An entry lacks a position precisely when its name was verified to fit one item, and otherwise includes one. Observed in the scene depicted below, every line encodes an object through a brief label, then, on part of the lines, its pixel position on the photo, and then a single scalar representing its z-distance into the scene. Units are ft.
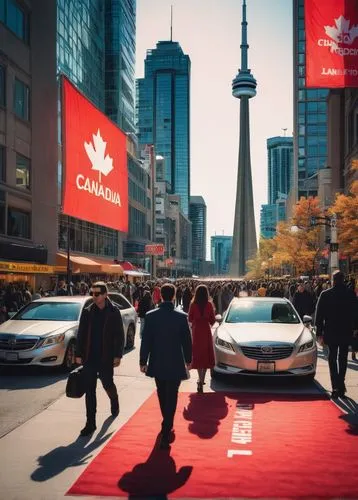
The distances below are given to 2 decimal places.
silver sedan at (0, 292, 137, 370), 35.55
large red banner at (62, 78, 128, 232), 82.79
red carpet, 16.10
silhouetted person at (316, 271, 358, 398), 28.43
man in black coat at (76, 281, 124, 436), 22.54
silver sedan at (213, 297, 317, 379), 31.27
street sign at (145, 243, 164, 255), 243.60
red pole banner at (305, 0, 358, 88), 52.29
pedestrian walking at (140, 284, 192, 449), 20.36
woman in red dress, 31.22
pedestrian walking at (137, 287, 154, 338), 59.47
